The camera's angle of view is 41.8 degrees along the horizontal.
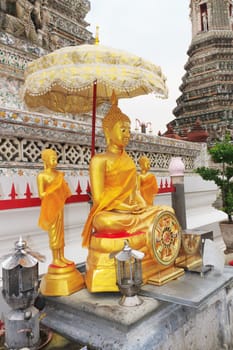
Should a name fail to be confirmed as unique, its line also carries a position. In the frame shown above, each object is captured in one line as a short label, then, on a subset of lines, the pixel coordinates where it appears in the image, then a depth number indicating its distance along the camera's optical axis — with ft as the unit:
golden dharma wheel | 8.36
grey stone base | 6.33
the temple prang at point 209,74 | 43.73
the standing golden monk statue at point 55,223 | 7.91
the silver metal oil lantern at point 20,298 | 6.21
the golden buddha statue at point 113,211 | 8.06
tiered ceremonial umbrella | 7.44
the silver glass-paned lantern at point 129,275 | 7.11
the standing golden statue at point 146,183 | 10.71
